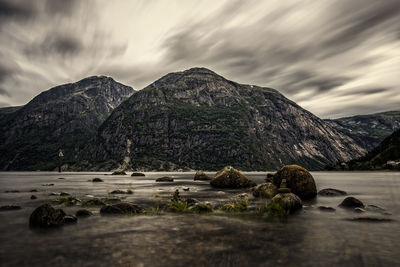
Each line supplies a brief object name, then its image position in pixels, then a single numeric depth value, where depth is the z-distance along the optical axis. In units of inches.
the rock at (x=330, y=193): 1150.1
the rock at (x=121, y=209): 649.0
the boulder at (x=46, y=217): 491.8
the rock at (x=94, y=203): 780.6
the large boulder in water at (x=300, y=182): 1050.7
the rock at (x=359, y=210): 681.8
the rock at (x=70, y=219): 523.8
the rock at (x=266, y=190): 1027.6
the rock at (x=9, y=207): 721.9
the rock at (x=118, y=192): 1208.8
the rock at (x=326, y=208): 702.0
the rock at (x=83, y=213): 605.4
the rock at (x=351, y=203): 784.0
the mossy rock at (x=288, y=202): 671.6
